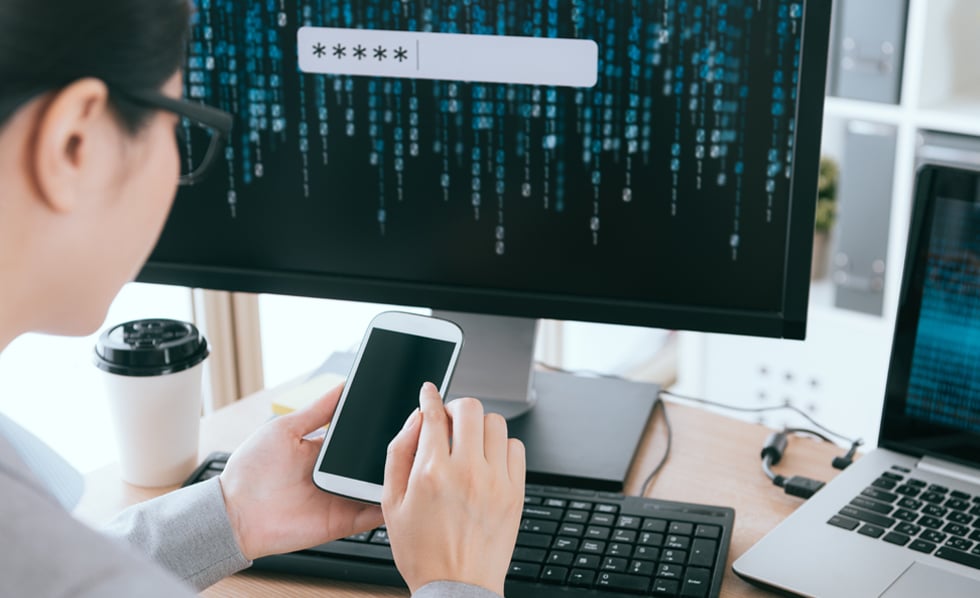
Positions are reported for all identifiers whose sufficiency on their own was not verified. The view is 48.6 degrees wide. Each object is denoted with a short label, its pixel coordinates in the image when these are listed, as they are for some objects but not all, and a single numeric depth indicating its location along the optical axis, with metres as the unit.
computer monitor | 0.81
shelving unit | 1.85
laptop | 0.74
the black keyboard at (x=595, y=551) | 0.74
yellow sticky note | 1.01
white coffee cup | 0.87
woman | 0.45
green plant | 2.11
